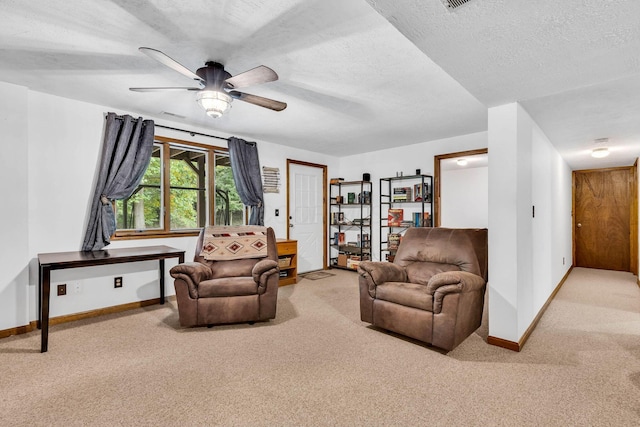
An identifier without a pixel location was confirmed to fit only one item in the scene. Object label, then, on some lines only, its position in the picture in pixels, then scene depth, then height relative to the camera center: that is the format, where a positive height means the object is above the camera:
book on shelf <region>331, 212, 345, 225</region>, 6.12 -0.04
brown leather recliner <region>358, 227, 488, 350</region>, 2.43 -0.65
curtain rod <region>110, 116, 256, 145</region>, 3.81 +1.16
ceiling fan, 2.12 +0.98
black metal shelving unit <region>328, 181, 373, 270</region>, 5.83 -0.12
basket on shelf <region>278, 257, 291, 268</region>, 4.70 -0.71
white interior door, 5.55 +0.04
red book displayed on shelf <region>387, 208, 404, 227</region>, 5.23 -0.01
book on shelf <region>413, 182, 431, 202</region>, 4.79 +0.36
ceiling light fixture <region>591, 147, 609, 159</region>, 4.24 +0.87
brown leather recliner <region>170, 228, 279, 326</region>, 2.90 -0.76
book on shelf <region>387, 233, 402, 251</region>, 5.13 -0.43
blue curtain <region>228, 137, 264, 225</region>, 4.49 +0.64
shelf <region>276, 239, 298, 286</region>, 4.73 -0.69
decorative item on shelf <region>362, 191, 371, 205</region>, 5.81 +0.36
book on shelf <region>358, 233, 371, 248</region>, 5.78 -0.48
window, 3.80 +0.31
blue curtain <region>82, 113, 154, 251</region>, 3.31 +0.56
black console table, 2.47 -0.37
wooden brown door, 5.78 -0.10
